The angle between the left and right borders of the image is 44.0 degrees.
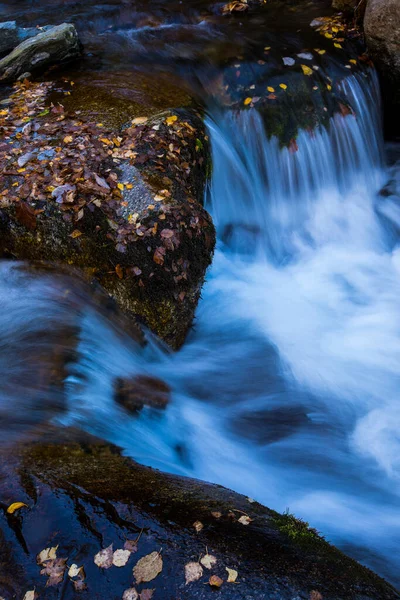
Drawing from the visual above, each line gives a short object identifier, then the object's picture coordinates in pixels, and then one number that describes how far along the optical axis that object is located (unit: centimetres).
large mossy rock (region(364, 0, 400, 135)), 682
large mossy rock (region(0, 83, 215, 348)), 448
